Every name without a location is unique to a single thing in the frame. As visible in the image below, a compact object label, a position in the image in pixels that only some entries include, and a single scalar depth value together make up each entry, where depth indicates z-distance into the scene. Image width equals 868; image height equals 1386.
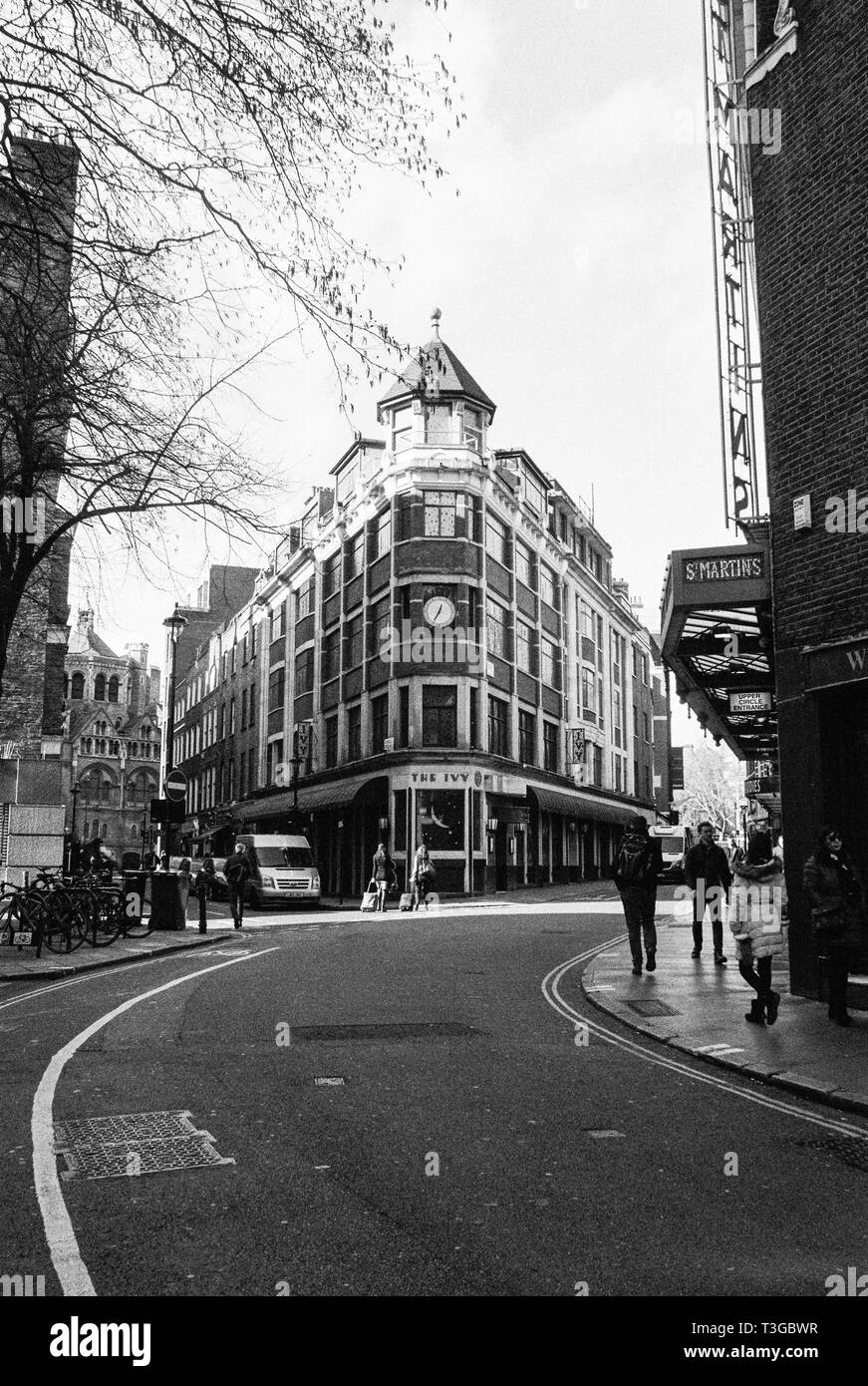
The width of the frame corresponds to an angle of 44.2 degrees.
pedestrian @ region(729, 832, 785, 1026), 9.35
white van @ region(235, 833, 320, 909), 31.50
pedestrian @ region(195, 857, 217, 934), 20.44
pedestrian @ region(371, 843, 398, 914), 29.12
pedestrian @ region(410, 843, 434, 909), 29.72
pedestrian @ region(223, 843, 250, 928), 22.38
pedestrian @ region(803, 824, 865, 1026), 9.23
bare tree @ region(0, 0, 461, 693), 6.48
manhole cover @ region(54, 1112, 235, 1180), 5.07
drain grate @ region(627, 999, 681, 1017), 10.17
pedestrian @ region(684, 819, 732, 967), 15.38
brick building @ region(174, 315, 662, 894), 38.78
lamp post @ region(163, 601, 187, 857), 27.12
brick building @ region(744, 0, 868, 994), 10.71
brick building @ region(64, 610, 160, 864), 103.50
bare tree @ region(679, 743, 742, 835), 96.31
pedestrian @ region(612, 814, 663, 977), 12.93
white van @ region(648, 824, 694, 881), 43.72
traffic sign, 21.27
